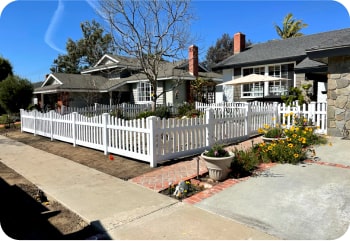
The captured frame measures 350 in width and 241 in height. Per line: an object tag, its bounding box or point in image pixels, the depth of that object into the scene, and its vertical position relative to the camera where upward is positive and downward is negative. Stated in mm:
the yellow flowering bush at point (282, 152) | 6051 -1151
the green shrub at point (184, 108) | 17366 -154
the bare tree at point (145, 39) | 13891 +3710
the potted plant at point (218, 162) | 4875 -1068
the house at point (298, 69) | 8578 +1686
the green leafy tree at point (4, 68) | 27156 +4250
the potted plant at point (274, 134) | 6984 -820
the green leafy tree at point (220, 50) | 50219 +10971
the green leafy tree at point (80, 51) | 42281 +9286
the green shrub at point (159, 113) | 14398 -396
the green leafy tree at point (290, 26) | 35312 +10792
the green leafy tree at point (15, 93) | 17312 +997
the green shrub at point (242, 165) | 5293 -1245
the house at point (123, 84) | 21500 +1983
